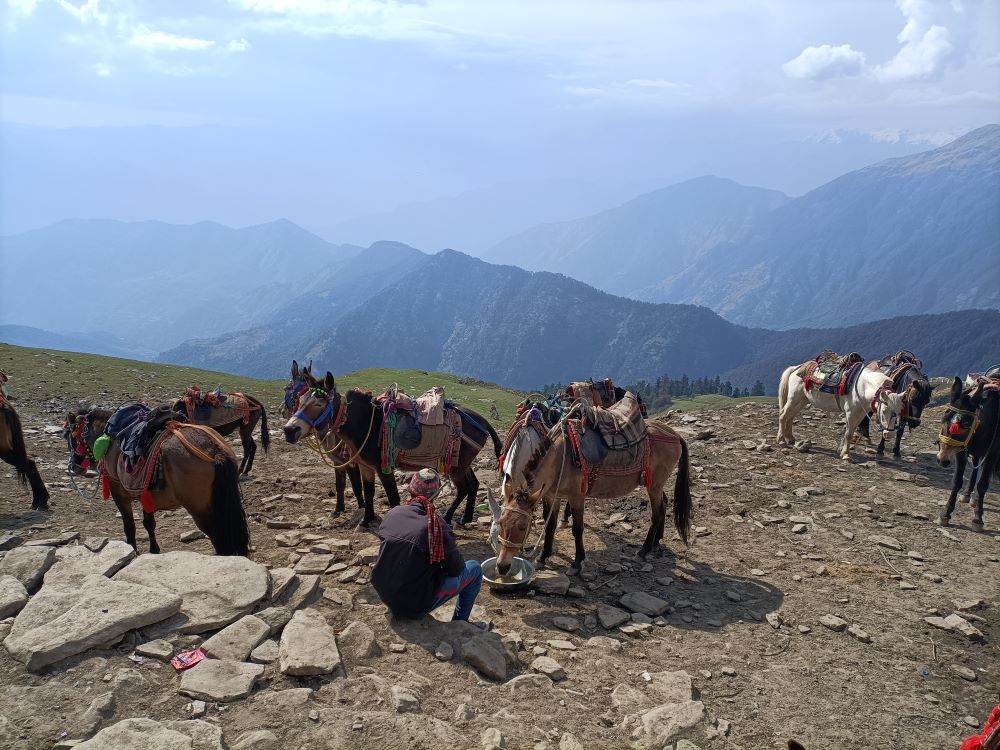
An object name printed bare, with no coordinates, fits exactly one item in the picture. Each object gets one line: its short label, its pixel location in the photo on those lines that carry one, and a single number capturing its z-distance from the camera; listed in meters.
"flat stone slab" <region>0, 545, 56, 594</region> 6.17
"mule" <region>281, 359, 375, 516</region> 8.91
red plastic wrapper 5.07
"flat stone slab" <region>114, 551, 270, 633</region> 5.64
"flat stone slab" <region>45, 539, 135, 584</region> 6.18
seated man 5.88
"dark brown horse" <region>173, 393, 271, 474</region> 11.69
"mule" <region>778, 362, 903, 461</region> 12.36
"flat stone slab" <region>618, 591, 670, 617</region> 7.07
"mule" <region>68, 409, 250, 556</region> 7.41
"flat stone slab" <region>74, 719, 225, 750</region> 4.11
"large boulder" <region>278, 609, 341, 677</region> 5.13
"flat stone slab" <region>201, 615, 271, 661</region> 5.23
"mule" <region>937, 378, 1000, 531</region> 9.48
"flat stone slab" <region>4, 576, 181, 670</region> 4.99
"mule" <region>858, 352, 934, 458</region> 11.91
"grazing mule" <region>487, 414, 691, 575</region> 7.15
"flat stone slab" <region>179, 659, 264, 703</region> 4.77
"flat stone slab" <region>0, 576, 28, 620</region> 5.62
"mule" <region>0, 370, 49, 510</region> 9.95
